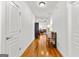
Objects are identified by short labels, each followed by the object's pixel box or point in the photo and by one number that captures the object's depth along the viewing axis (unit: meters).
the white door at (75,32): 1.38
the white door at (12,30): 1.41
